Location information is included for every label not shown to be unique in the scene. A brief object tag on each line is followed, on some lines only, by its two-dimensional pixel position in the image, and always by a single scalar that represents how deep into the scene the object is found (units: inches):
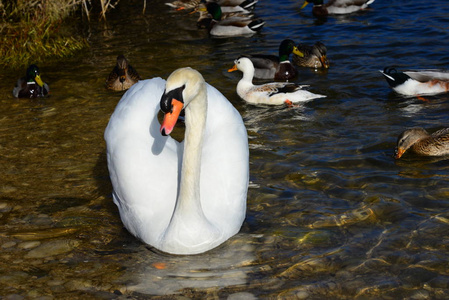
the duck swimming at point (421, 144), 310.2
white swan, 215.8
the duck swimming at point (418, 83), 402.3
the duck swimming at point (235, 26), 579.8
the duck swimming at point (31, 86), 424.5
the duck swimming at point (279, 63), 476.1
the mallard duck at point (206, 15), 629.5
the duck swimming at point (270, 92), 410.9
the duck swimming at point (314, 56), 464.8
